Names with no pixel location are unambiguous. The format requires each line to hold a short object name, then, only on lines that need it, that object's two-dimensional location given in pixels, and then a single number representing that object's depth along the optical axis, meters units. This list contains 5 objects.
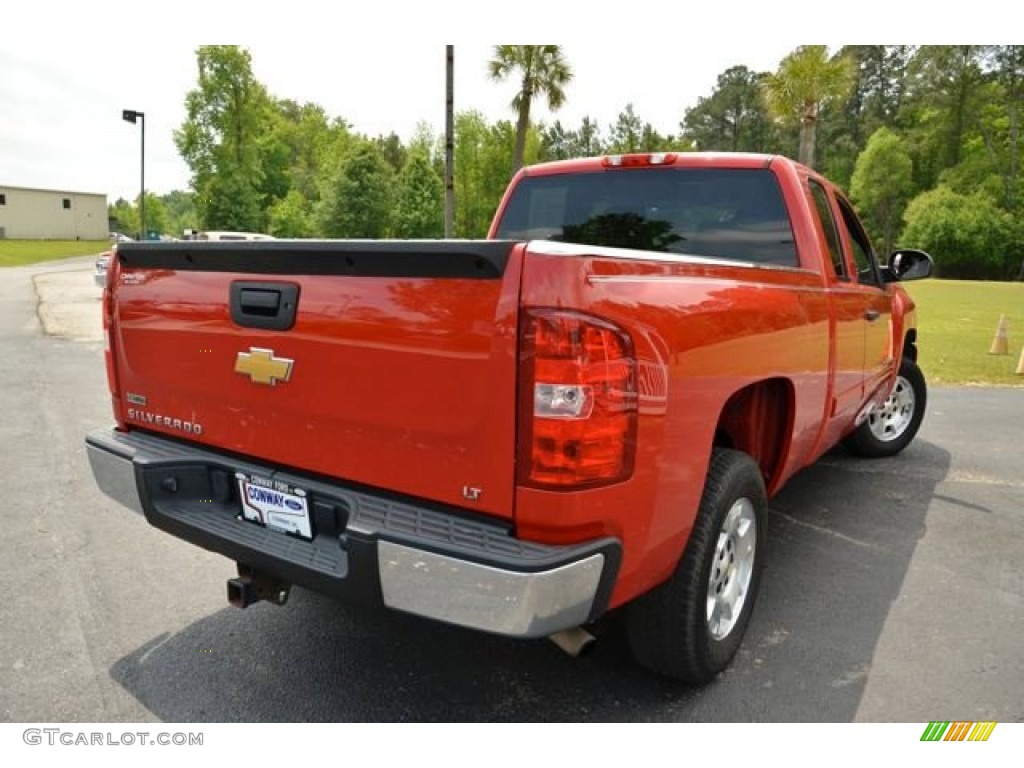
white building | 76.94
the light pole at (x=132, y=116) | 30.88
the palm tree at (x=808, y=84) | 22.83
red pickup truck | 1.90
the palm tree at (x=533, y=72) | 23.67
